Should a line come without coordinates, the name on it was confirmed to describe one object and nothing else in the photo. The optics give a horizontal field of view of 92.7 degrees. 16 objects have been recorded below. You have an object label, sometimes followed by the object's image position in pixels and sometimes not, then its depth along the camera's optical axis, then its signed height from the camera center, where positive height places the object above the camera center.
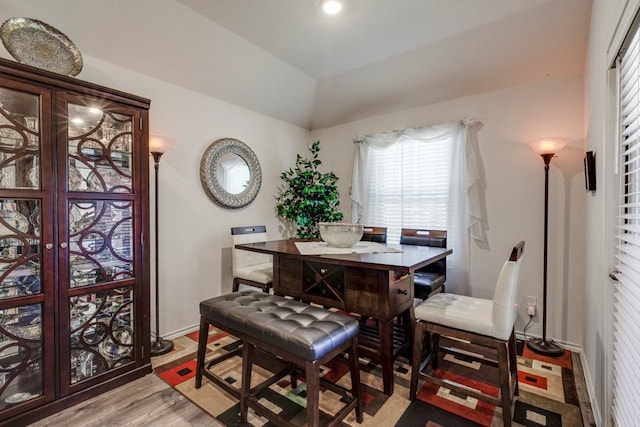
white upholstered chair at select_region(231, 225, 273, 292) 2.95 -0.56
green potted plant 3.82 +0.17
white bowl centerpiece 2.43 -0.18
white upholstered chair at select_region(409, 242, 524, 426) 1.64 -0.65
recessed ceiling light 2.32 +1.60
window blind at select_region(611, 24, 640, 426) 1.14 -0.20
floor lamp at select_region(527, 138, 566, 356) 2.52 -0.10
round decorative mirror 3.23 +0.44
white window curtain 3.16 +0.31
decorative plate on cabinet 1.81 +1.04
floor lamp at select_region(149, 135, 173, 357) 2.57 -0.17
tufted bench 1.46 -0.66
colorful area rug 1.78 -1.21
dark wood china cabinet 1.71 -0.18
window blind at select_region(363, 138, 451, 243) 3.42 +0.30
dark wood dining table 1.95 -0.52
